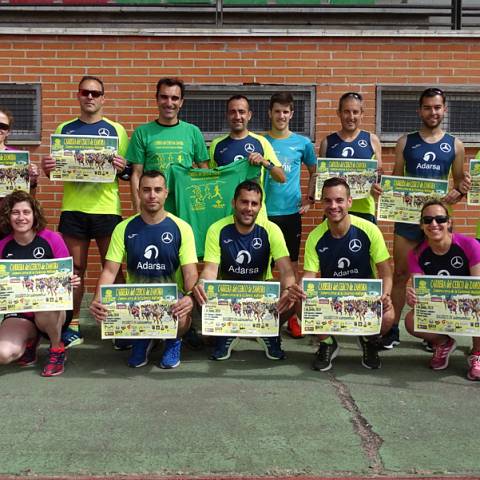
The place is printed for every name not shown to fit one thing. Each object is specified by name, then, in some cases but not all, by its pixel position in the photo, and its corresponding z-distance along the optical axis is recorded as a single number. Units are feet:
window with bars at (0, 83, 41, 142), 22.36
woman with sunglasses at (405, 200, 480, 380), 15.25
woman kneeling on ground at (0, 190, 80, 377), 15.29
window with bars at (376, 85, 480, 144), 22.62
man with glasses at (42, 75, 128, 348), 17.71
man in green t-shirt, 17.42
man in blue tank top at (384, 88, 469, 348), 17.13
